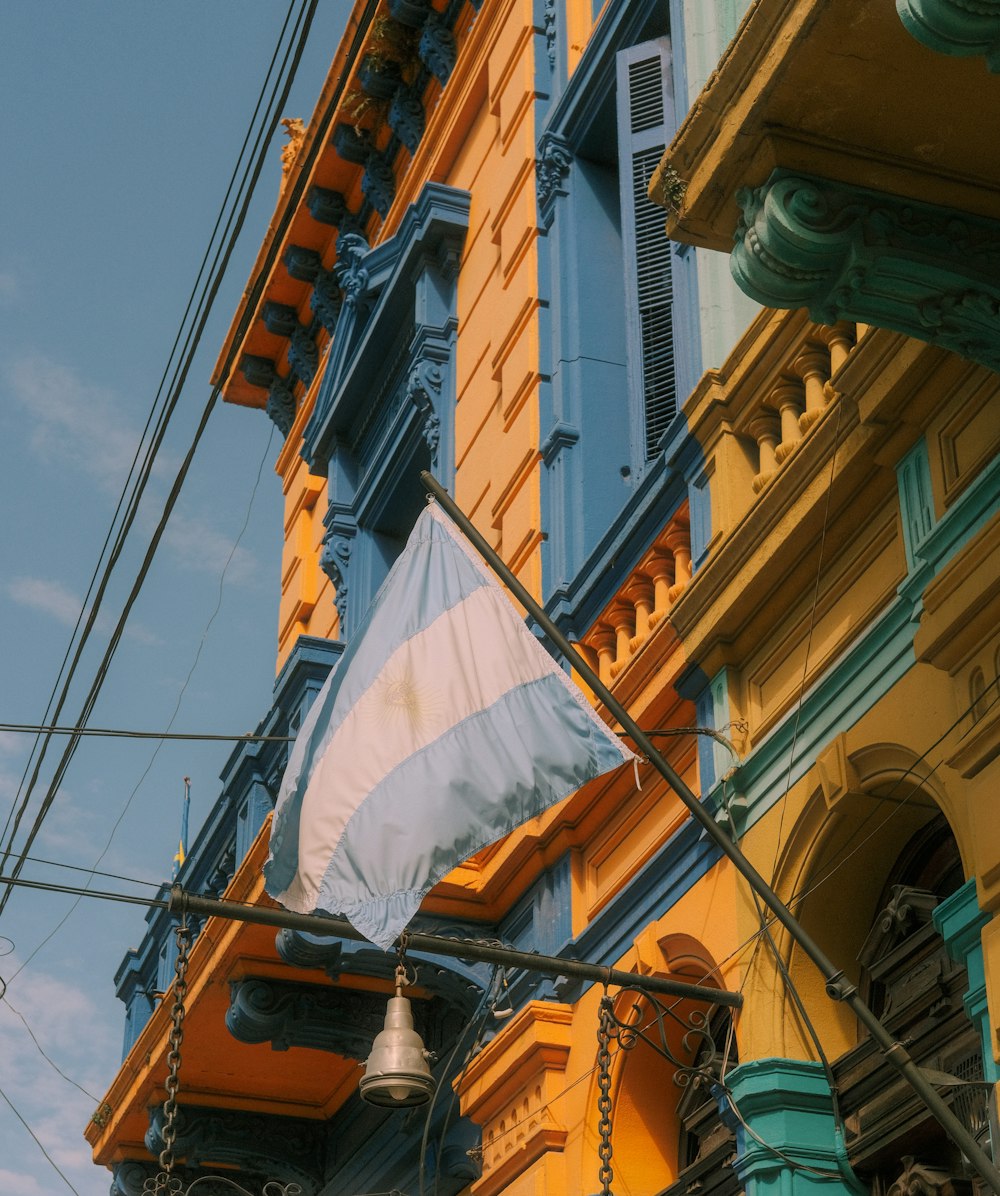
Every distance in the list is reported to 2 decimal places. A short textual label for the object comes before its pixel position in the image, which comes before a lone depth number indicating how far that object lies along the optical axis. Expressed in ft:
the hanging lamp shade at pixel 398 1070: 27.54
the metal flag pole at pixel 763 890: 20.33
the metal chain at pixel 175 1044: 26.86
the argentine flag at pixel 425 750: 27.66
